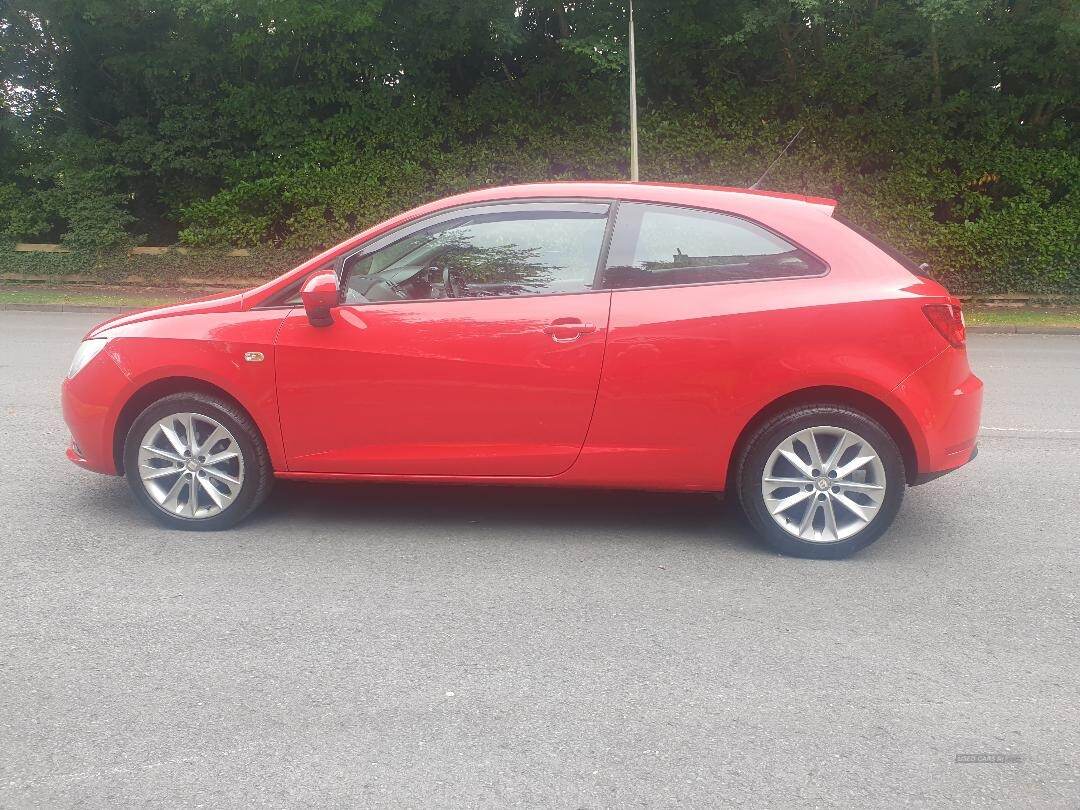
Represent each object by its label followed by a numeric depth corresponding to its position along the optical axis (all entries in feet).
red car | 16.21
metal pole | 62.28
